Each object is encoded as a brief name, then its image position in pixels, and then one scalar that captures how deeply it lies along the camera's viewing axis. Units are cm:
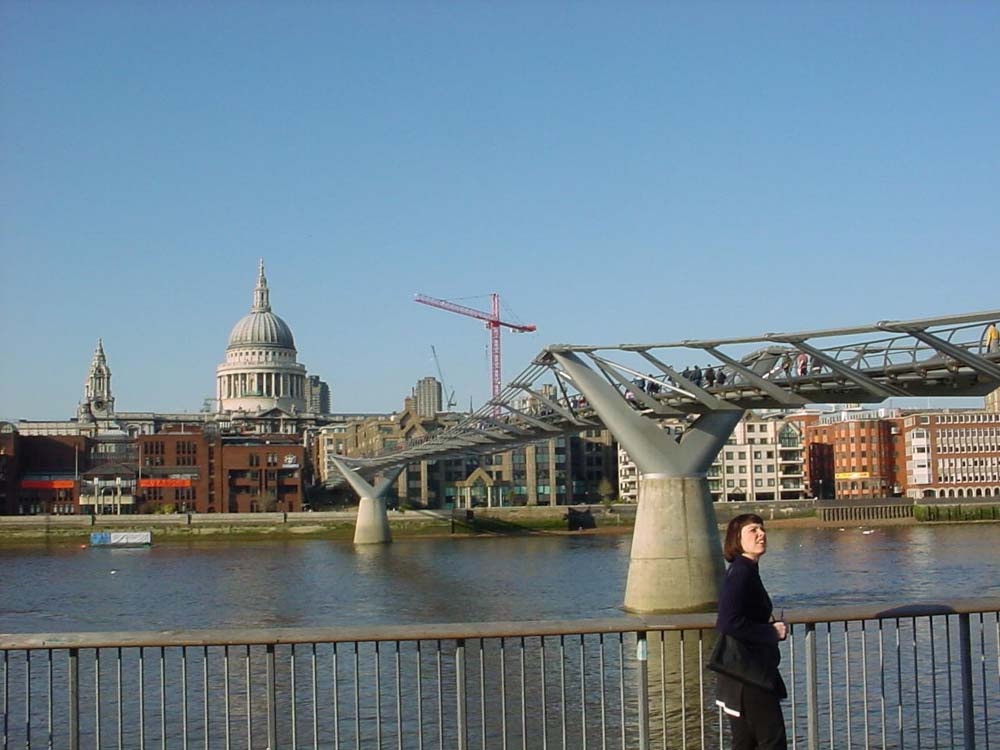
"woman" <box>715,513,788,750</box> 798
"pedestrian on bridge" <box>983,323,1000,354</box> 2934
